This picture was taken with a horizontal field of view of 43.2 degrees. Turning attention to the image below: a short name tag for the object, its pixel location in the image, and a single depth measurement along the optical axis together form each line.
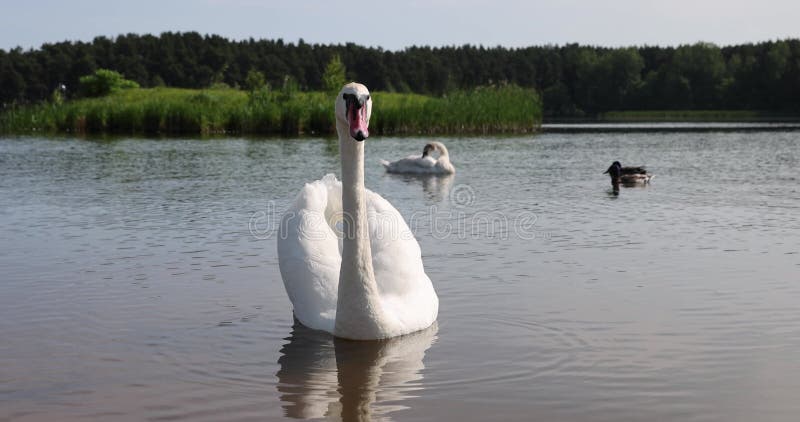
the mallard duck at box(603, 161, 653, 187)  19.39
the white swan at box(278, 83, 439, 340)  6.87
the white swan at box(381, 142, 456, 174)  22.44
